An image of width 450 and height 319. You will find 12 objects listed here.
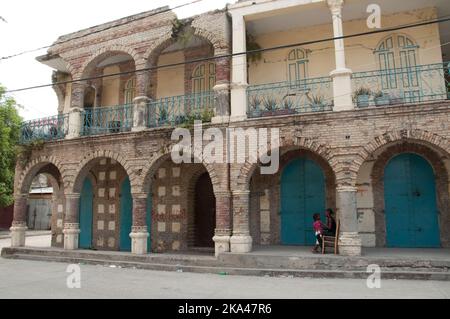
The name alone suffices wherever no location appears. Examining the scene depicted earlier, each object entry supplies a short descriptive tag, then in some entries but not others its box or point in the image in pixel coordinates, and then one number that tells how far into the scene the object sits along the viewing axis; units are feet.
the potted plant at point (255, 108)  36.19
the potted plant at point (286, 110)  35.27
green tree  71.51
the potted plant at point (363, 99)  32.98
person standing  33.30
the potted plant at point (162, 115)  40.39
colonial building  33.17
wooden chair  32.93
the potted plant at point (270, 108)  35.70
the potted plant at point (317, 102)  34.01
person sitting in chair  33.86
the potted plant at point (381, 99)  32.14
